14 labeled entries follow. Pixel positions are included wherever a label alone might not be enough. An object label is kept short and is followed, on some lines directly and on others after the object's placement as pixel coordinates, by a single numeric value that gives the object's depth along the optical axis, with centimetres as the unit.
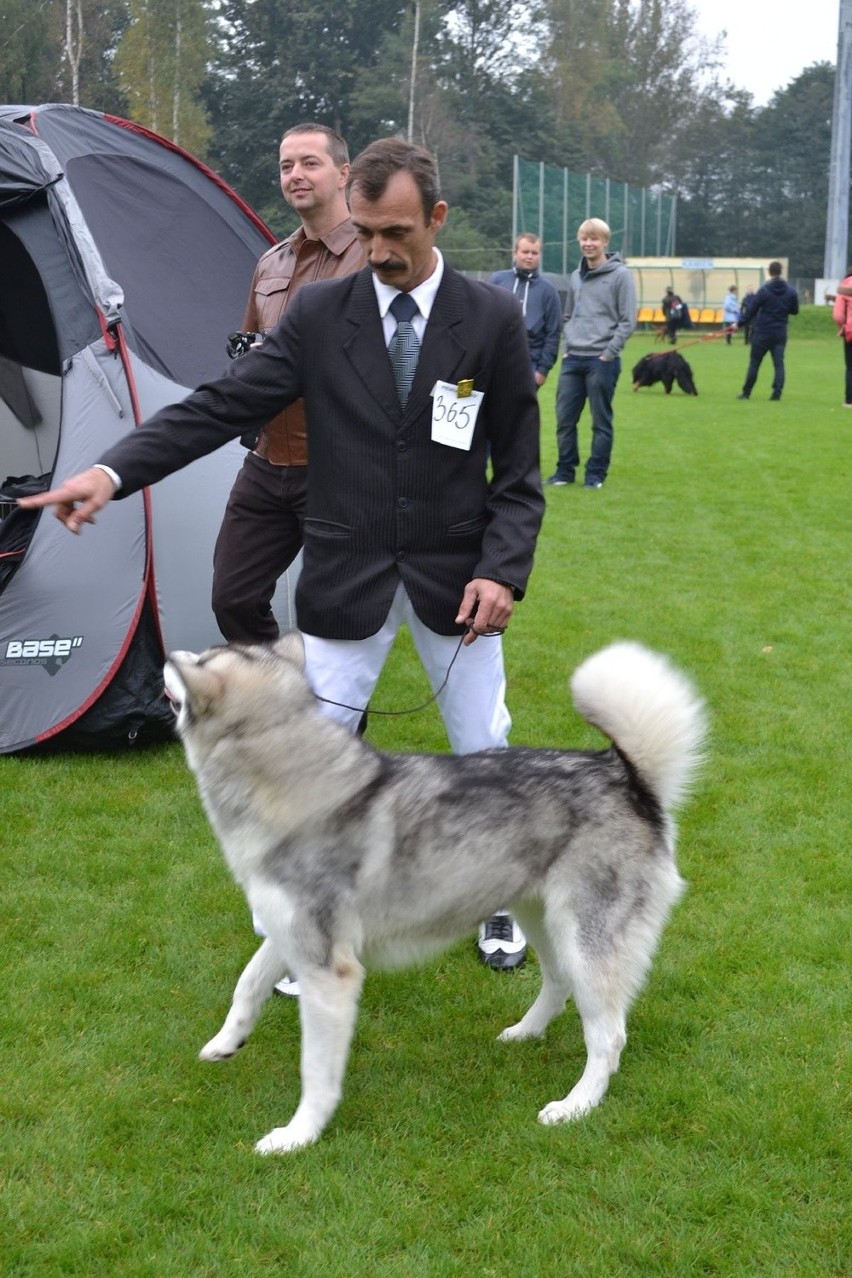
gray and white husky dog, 285
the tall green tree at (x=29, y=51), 3859
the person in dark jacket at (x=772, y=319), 1798
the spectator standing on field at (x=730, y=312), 3733
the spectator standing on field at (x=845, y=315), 1725
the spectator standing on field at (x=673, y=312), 3294
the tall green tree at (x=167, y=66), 4144
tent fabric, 543
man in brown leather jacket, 407
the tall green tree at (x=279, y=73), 4762
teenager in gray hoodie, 1100
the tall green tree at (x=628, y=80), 6494
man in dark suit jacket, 323
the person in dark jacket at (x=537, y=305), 1064
